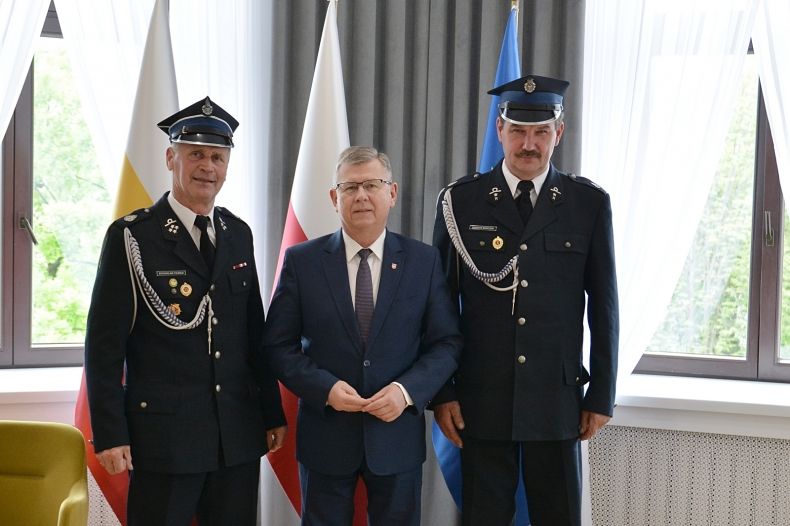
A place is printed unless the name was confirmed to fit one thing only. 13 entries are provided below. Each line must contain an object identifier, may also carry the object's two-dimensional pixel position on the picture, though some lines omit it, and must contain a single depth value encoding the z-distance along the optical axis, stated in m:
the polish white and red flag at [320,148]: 2.87
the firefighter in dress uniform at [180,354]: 2.05
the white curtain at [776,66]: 2.89
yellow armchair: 2.26
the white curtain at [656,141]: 2.95
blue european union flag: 2.73
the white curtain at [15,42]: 2.95
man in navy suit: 2.14
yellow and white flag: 2.72
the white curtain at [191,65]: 3.03
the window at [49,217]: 3.27
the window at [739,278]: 3.18
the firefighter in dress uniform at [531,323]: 2.24
